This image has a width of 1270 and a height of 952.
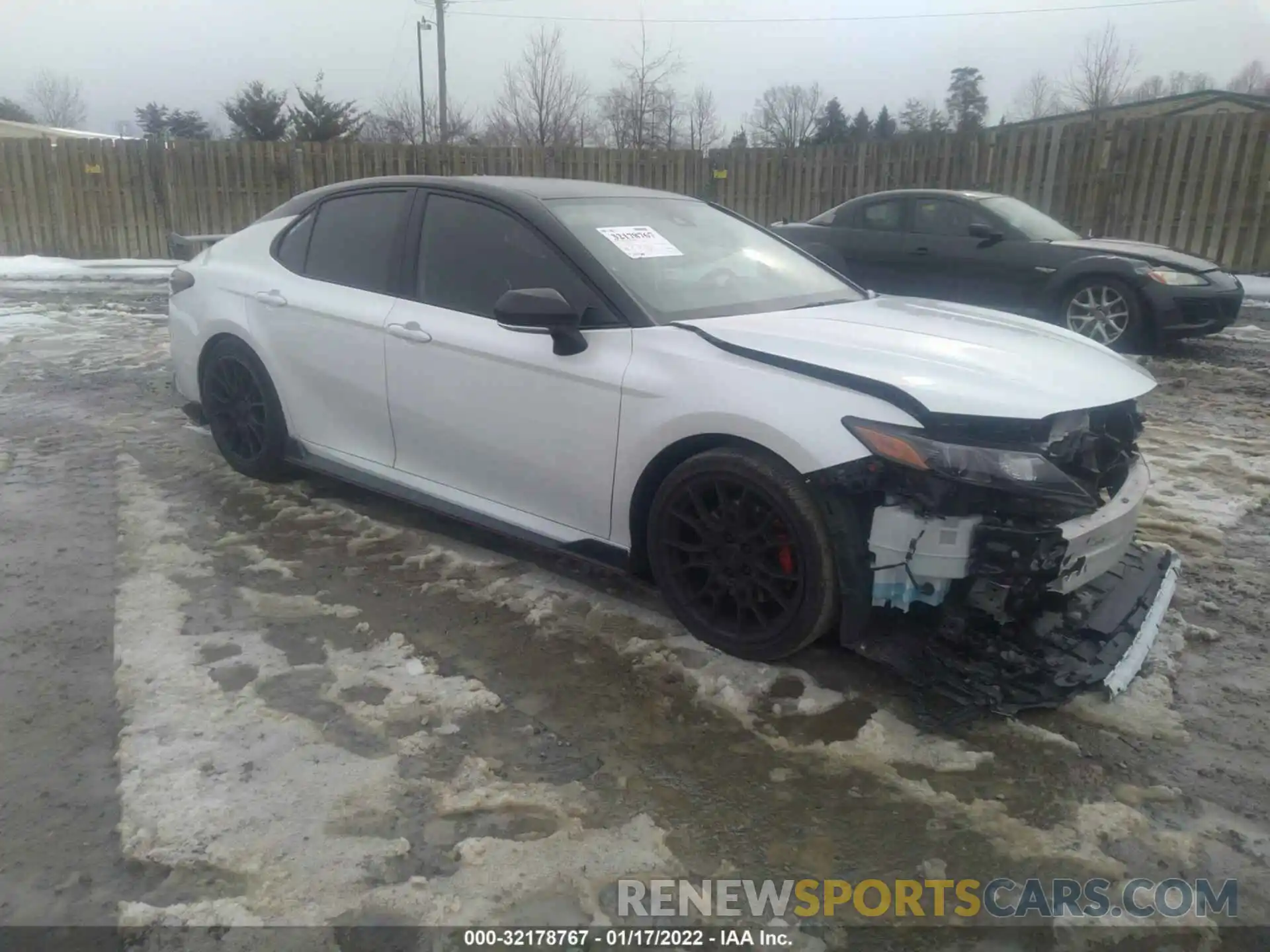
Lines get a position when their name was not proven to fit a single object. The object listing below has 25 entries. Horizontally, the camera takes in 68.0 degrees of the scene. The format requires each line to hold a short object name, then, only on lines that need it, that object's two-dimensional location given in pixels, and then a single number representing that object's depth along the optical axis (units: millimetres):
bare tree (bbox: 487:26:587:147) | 28625
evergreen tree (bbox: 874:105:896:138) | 53606
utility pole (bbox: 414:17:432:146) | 35062
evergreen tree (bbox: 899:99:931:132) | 51750
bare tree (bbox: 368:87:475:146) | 36594
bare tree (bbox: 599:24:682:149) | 31969
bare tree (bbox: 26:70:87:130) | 60750
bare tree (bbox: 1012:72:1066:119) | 47994
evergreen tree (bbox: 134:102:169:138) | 48344
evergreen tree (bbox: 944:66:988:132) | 62406
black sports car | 8172
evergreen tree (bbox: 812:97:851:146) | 49925
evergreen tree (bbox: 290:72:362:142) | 33562
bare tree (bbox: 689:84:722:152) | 37812
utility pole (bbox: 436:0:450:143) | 32969
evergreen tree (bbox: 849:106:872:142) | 53500
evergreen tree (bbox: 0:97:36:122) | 54797
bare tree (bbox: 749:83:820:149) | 46438
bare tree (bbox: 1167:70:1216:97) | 52625
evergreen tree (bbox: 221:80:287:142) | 34125
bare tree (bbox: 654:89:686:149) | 33469
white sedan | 2801
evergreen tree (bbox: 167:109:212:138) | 43844
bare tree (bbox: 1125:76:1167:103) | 40034
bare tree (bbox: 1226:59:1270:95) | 55562
